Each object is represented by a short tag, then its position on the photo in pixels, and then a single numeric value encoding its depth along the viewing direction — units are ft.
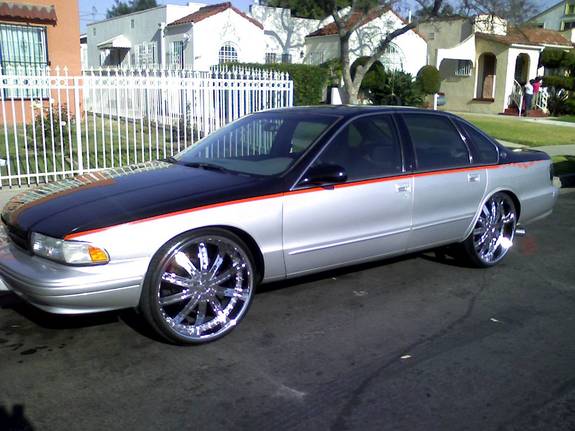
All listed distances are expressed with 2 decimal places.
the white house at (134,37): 81.56
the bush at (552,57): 99.86
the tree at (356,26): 73.56
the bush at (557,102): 93.98
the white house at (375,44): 95.71
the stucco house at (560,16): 180.24
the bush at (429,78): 94.89
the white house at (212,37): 77.46
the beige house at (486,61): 97.19
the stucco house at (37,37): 49.14
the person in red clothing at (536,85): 91.91
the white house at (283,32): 89.92
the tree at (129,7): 310.04
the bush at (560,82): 94.68
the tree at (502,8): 71.69
